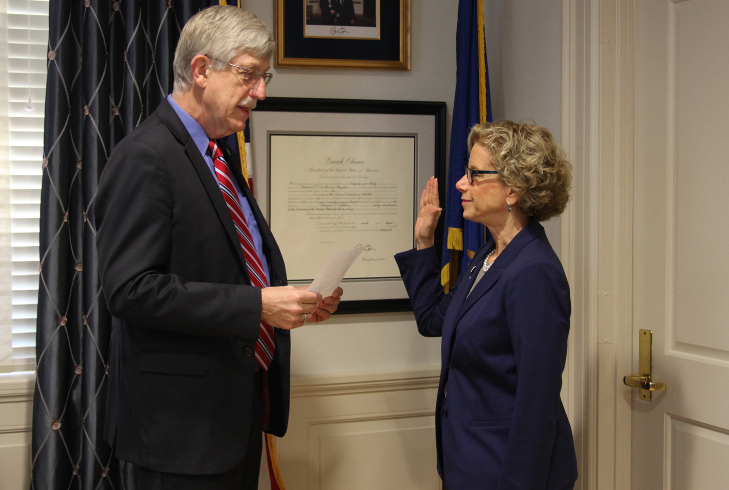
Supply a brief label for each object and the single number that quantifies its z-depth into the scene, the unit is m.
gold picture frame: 2.29
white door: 1.69
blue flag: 2.21
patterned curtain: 2.01
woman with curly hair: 1.33
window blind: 2.10
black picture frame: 2.29
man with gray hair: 1.25
